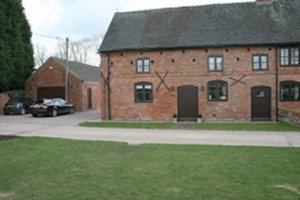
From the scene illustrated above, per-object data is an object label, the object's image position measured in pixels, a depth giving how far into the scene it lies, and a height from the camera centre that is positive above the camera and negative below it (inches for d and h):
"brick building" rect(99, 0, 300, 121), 866.1 +77.7
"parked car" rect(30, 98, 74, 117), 1053.8 -39.6
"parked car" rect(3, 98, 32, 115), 1180.5 -39.8
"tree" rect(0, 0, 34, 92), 1240.8 +187.4
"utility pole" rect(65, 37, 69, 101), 1282.0 +42.2
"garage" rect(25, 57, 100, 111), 1311.5 +42.3
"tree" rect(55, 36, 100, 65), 2366.9 +291.4
